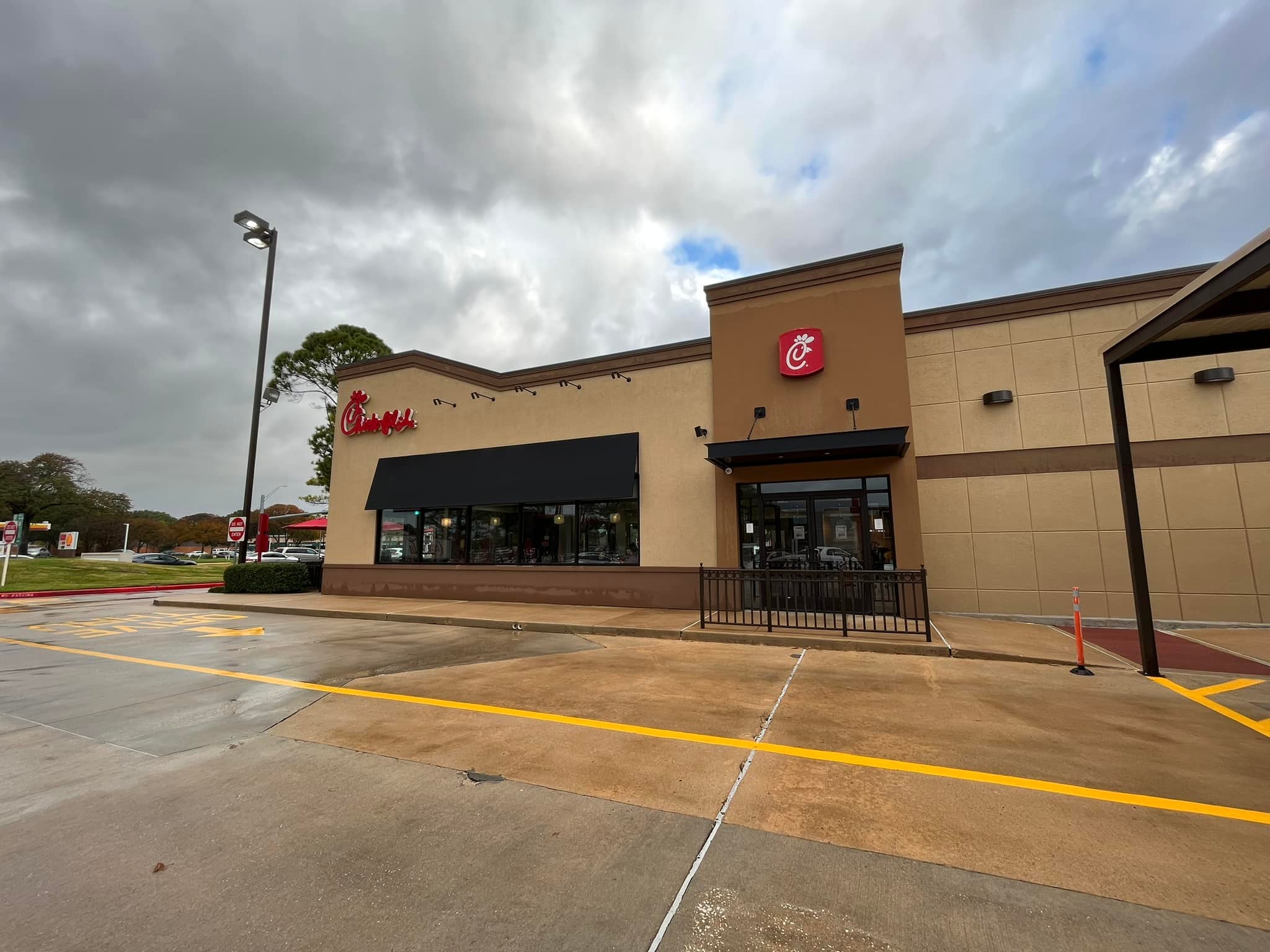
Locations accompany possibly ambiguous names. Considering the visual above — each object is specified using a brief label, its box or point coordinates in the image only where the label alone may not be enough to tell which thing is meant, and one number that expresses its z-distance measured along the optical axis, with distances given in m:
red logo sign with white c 11.92
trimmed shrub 17.73
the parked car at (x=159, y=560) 44.81
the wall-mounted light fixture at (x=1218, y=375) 10.40
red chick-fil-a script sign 17.12
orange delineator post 6.90
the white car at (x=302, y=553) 39.31
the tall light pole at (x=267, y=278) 15.80
